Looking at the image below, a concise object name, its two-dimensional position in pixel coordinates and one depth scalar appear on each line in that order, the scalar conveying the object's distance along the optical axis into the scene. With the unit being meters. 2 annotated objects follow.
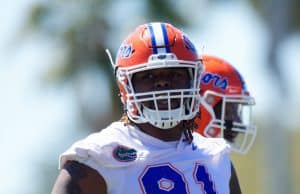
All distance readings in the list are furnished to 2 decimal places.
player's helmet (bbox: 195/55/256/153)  13.69
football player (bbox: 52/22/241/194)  10.69
